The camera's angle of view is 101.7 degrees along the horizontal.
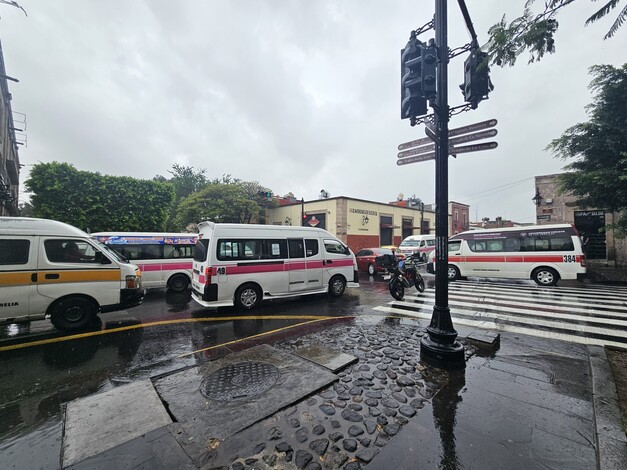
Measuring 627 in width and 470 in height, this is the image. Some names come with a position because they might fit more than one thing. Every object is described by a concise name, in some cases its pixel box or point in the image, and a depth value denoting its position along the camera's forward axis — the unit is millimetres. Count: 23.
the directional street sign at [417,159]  4158
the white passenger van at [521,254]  9953
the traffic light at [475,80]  3779
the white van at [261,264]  6553
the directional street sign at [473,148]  3861
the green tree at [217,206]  23453
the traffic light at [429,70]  3701
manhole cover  2998
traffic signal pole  3736
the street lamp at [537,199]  18094
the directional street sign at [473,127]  3770
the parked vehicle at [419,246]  19109
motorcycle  8367
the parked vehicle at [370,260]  15258
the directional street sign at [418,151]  4154
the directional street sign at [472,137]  3771
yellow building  22391
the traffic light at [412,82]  3820
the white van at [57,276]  4918
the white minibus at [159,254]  9203
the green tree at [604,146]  10195
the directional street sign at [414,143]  4211
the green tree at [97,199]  14180
